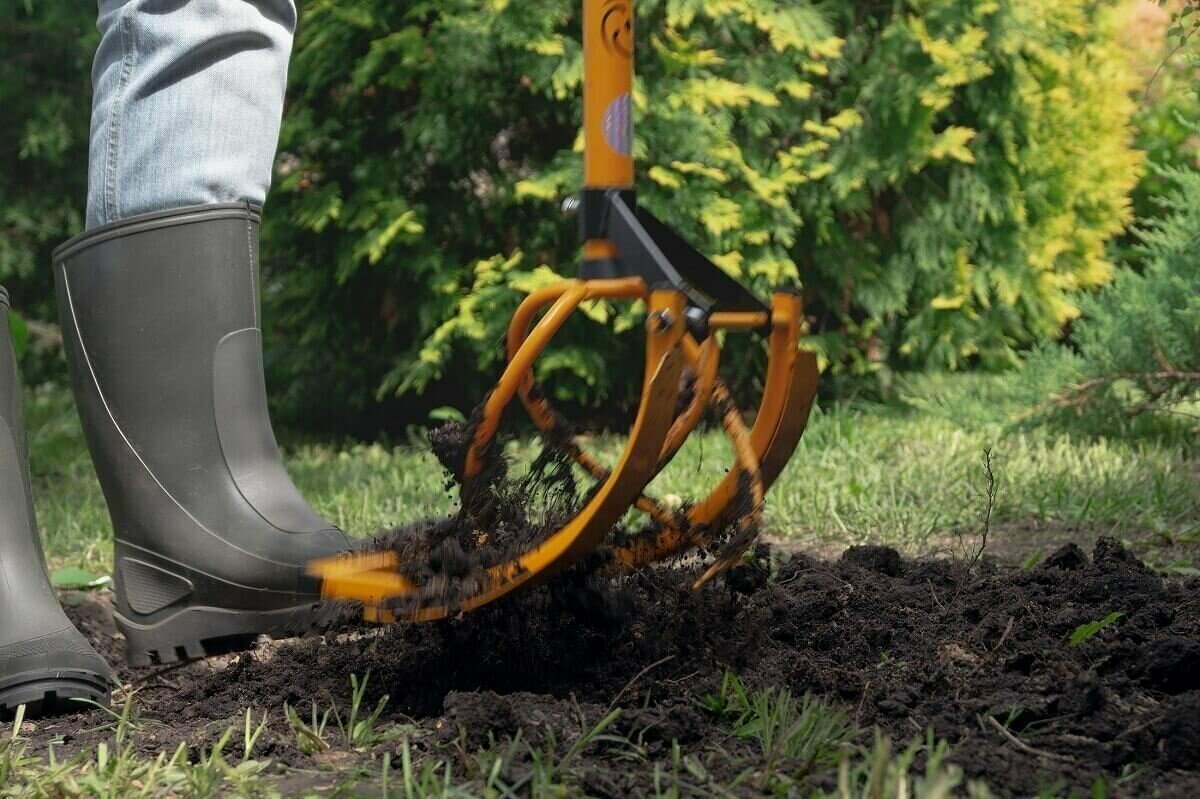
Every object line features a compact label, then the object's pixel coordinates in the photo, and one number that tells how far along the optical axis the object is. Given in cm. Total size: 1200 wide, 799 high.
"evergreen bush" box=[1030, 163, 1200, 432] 756
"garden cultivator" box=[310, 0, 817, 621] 316
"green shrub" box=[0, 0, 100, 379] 1009
